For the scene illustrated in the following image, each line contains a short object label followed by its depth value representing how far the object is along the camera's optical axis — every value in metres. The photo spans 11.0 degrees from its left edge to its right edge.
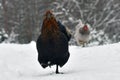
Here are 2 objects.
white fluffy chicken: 19.27
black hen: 11.44
